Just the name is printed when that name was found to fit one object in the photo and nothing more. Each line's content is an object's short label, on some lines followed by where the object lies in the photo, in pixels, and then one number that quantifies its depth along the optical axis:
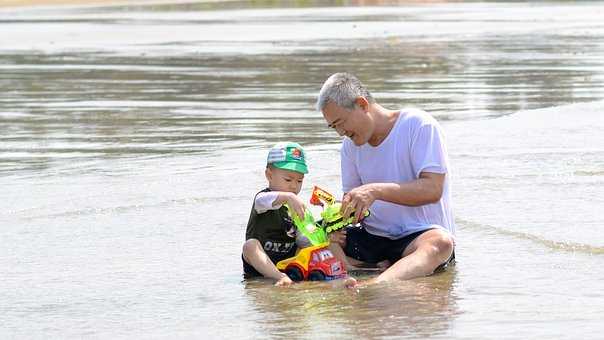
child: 14.24
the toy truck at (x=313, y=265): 14.36
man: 14.14
